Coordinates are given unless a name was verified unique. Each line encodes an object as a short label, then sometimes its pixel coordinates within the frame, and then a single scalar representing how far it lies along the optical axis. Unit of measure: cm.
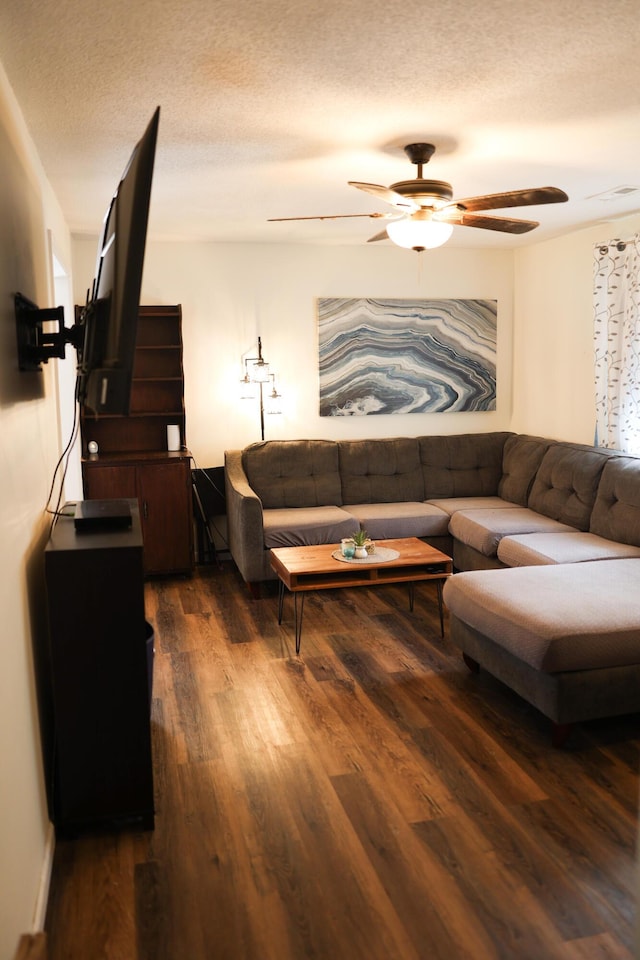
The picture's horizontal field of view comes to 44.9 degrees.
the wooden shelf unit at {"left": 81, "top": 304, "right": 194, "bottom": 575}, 508
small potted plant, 404
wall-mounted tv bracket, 226
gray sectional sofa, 290
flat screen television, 165
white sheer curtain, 469
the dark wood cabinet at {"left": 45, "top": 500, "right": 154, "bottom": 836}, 237
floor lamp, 564
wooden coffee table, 388
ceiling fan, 312
